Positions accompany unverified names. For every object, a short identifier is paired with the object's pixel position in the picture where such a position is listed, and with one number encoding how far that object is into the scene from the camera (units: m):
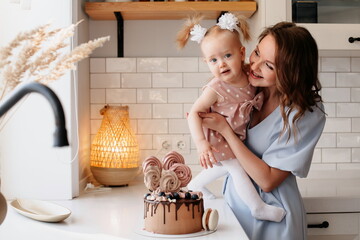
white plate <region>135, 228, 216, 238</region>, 1.50
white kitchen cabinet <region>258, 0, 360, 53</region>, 2.38
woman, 1.73
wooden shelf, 2.46
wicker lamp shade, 2.46
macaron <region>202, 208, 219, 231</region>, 1.54
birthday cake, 1.51
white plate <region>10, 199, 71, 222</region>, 1.67
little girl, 1.79
